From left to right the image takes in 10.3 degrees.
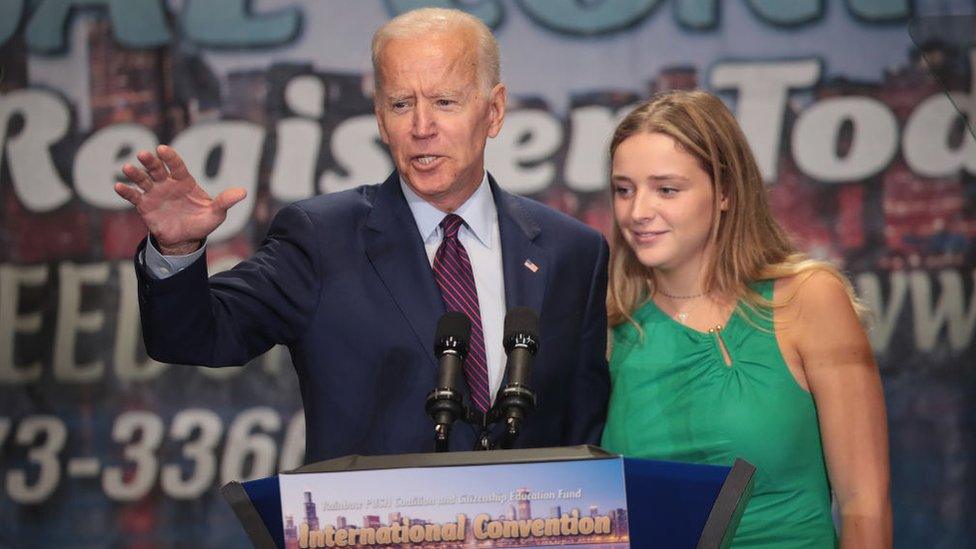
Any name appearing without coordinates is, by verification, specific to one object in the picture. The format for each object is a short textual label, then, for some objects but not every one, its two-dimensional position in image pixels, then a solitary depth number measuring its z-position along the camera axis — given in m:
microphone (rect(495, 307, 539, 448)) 6.54
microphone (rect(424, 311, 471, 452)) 6.52
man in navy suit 6.91
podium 6.48
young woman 6.99
